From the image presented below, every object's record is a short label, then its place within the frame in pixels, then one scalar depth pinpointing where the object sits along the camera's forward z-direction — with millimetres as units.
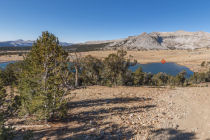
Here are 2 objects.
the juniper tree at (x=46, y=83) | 6785
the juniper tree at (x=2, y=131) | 4193
